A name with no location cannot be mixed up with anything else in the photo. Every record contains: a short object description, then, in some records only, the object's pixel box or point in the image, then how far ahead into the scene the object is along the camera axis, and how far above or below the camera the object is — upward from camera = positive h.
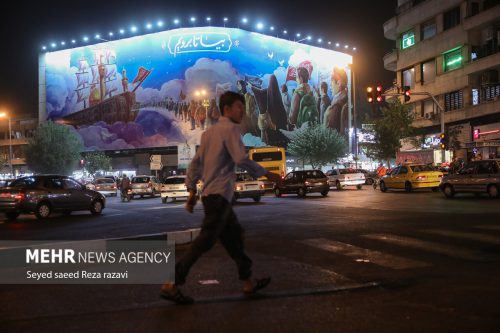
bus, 38.09 +1.16
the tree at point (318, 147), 66.44 +3.32
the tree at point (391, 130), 43.41 +3.54
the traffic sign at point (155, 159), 44.81 +1.42
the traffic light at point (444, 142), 30.85 +1.62
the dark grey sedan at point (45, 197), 17.22 -0.72
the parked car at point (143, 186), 35.69 -0.81
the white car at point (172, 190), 27.73 -0.90
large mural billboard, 70.00 +13.24
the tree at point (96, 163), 70.69 +1.86
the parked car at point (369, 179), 39.47 -0.78
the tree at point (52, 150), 68.62 +3.81
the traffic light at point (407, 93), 27.95 +4.35
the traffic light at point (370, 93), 26.25 +4.09
